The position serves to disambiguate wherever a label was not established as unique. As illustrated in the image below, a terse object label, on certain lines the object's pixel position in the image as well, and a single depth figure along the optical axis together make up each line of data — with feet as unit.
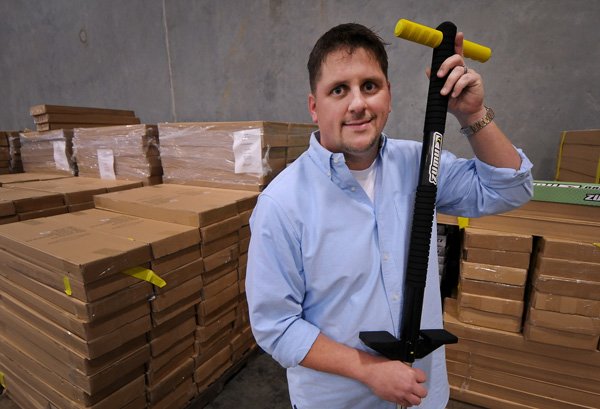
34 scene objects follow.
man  3.05
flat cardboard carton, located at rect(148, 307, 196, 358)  5.83
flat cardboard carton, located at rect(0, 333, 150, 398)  4.96
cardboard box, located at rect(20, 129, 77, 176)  11.09
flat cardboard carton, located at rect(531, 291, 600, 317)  5.83
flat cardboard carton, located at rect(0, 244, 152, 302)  4.62
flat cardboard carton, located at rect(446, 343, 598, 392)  6.34
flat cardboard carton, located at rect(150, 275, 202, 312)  5.60
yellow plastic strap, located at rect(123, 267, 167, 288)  5.18
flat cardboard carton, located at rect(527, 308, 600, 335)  5.87
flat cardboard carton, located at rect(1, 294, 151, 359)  4.78
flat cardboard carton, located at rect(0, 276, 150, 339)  4.74
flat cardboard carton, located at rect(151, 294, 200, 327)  5.69
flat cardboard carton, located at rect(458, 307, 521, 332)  6.58
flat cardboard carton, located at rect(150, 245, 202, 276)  5.55
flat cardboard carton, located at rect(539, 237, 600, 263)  5.74
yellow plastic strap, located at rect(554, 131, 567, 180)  6.80
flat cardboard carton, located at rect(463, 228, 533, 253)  6.21
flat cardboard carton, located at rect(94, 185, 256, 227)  6.23
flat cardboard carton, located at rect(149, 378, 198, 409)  6.19
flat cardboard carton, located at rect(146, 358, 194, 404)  5.96
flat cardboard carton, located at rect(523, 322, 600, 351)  5.99
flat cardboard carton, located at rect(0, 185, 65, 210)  7.23
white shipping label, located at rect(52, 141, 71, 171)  11.14
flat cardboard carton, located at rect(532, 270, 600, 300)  5.79
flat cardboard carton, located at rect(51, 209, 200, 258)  5.51
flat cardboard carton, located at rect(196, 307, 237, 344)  6.70
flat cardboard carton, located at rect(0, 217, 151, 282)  4.58
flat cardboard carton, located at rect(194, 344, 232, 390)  6.85
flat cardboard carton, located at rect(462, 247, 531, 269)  6.27
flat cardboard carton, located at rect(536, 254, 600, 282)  5.76
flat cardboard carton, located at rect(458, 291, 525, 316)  6.47
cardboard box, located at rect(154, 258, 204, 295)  5.71
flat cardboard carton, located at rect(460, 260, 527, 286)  6.32
